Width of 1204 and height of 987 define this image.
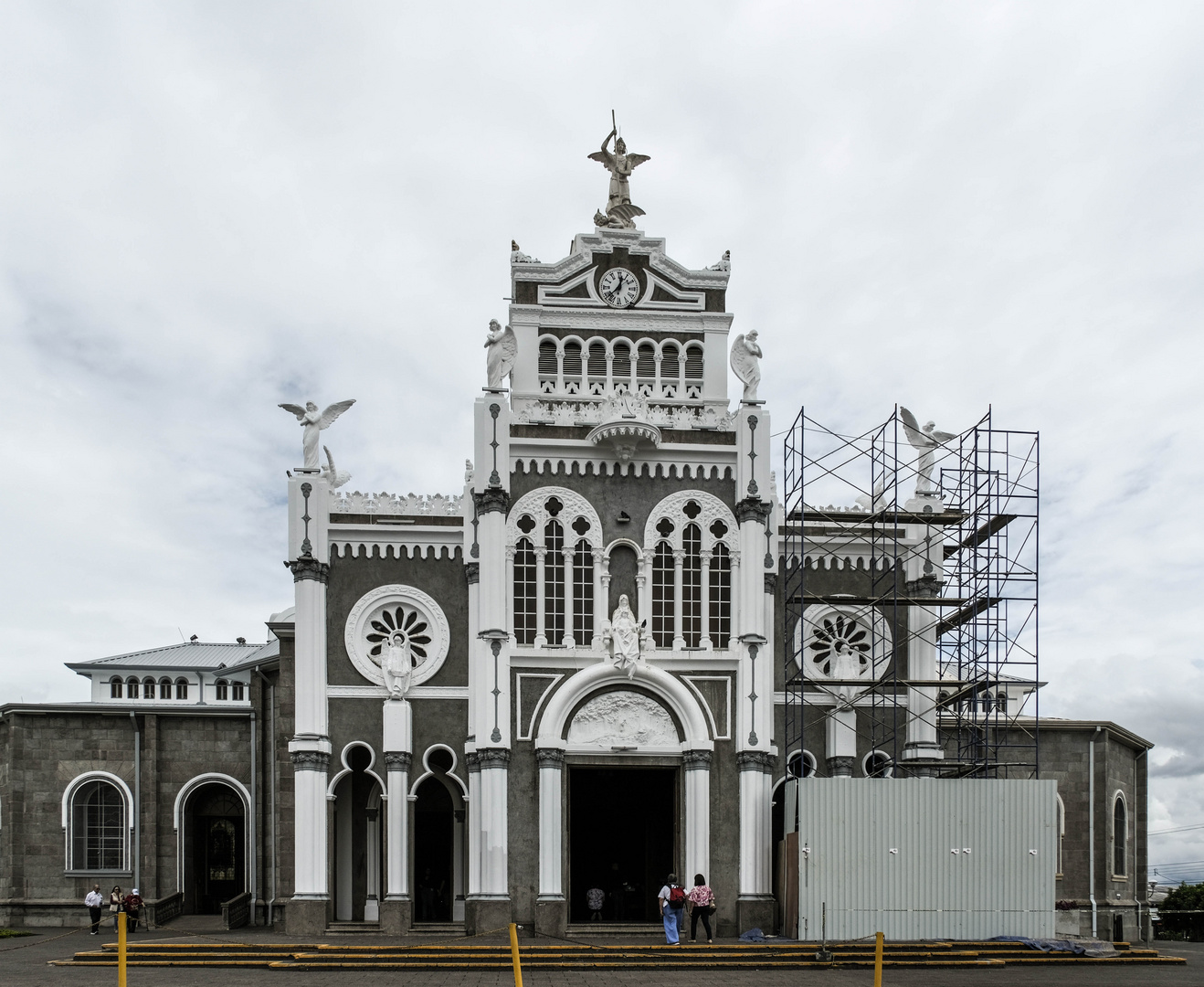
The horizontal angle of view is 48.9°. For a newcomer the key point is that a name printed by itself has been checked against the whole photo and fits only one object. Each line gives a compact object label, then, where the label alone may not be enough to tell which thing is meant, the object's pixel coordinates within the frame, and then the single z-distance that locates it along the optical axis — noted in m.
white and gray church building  34.44
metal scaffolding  35.72
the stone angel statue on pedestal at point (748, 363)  36.91
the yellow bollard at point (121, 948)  18.11
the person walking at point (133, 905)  37.24
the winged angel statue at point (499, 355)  36.44
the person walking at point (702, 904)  31.45
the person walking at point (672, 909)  30.84
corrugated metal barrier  32.12
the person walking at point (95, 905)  37.72
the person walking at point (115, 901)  35.94
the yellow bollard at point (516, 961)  17.61
